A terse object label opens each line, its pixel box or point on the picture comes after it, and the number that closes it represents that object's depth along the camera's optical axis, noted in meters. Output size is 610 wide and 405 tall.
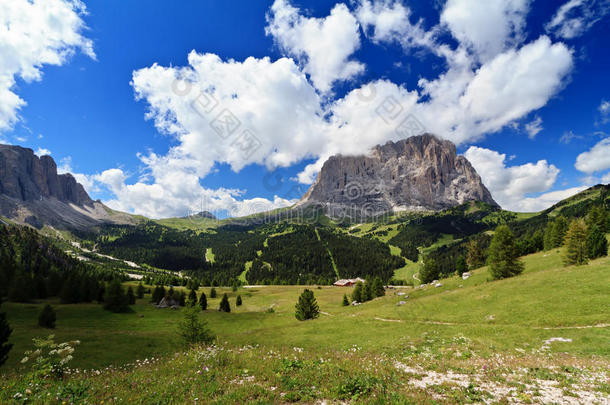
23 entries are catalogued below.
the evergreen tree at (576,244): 42.19
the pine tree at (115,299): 71.44
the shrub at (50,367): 11.68
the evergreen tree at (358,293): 75.80
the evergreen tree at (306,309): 60.78
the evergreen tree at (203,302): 81.12
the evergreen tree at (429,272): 78.94
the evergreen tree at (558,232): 68.76
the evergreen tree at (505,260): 49.91
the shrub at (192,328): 27.27
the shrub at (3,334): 23.87
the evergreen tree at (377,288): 73.81
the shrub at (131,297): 84.50
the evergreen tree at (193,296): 83.31
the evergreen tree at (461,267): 70.44
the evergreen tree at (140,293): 100.50
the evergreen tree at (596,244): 44.16
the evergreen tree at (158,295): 91.19
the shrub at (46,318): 47.72
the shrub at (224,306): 80.94
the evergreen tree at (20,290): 70.38
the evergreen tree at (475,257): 86.25
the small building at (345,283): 152.04
